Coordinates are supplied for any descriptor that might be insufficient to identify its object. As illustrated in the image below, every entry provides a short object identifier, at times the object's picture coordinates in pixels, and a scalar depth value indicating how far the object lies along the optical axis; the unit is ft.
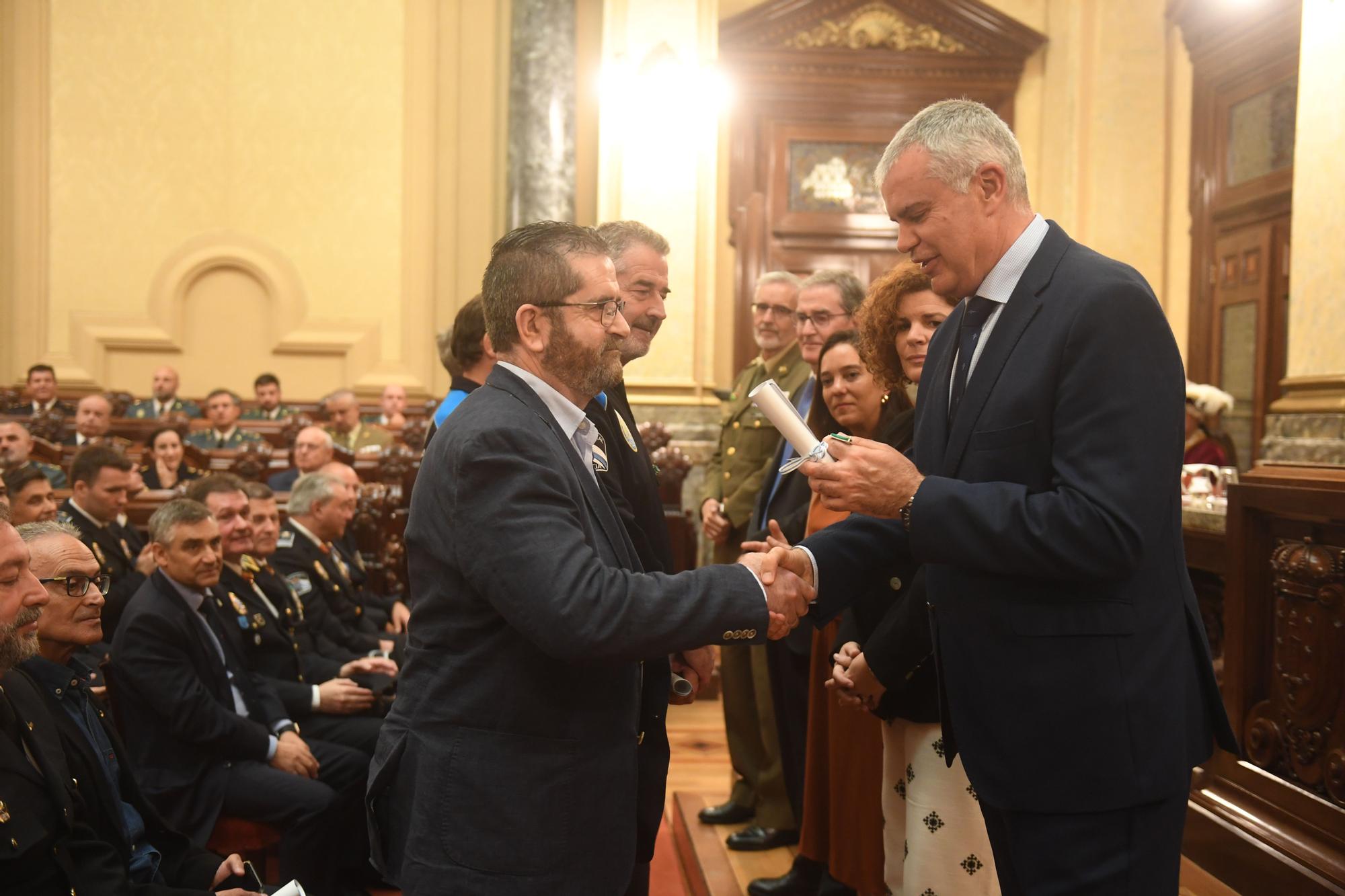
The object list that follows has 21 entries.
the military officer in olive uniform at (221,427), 26.55
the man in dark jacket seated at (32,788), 6.39
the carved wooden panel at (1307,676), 8.89
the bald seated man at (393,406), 28.73
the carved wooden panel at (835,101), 27.73
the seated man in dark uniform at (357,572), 15.81
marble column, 28.58
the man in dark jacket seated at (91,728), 7.30
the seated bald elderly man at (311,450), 20.61
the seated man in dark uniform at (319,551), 14.58
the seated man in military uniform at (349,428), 26.61
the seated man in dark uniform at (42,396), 28.17
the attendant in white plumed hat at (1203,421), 19.45
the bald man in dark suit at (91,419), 25.36
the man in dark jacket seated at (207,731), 9.89
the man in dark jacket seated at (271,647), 12.00
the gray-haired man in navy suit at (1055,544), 5.12
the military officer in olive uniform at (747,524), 11.88
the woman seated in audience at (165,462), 22.20
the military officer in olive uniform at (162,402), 29.01
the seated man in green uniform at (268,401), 29.53
